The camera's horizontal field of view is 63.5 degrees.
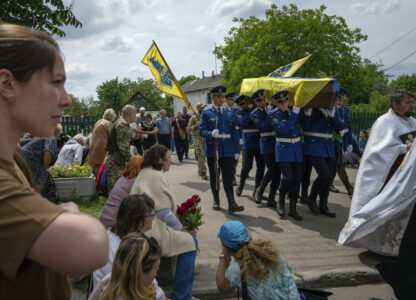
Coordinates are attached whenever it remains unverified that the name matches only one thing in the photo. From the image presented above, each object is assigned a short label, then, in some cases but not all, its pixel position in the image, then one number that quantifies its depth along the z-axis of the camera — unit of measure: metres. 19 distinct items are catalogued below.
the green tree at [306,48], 25.11
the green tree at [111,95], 50.16
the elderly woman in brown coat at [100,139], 7.02
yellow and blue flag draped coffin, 5.75
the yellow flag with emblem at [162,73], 7.30
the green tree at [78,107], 56.33
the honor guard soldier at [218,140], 6.29
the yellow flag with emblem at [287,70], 7.65
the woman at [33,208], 0.68
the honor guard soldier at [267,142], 6.49
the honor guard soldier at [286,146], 5.85
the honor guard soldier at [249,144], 7.25
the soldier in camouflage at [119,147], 5.72
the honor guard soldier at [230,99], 8.30
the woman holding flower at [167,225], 3.19
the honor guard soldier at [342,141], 7.04
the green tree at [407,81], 54.94
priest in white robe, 3.86
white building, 57.75
